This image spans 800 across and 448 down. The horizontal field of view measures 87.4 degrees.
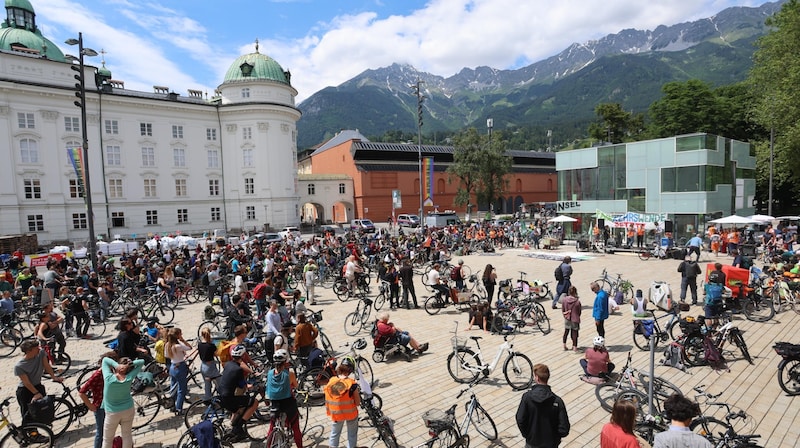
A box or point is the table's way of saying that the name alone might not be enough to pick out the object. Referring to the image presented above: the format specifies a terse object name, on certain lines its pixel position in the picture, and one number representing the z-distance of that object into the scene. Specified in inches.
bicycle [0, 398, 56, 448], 255.4
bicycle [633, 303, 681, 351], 401.1
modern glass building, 1087.0
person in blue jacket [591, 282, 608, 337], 410.3
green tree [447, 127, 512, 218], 2144.1
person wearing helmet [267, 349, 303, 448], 241.4
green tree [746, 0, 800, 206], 1156.5
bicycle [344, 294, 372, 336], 513.2
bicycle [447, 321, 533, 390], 344.8
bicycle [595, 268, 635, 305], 613.3
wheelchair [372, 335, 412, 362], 405.1
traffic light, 685.0
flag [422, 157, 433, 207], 1575.2
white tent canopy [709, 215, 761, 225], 946.1
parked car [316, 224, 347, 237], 1830.7
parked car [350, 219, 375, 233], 1724.2
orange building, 2346.2
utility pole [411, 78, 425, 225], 1284.4
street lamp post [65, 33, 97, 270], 669.9
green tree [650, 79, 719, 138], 1993.1
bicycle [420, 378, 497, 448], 226.7
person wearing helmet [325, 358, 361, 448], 230.2
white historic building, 1525.6
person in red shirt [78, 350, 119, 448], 251.8
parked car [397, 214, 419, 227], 2049.7
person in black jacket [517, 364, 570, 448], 201.5
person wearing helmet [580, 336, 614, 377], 315.0
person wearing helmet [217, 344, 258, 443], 250.2
